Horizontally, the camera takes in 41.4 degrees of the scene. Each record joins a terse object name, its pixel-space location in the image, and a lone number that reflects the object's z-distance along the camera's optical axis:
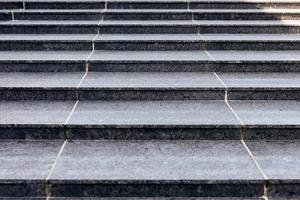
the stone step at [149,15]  6.01
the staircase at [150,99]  3.06
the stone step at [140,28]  5.57
